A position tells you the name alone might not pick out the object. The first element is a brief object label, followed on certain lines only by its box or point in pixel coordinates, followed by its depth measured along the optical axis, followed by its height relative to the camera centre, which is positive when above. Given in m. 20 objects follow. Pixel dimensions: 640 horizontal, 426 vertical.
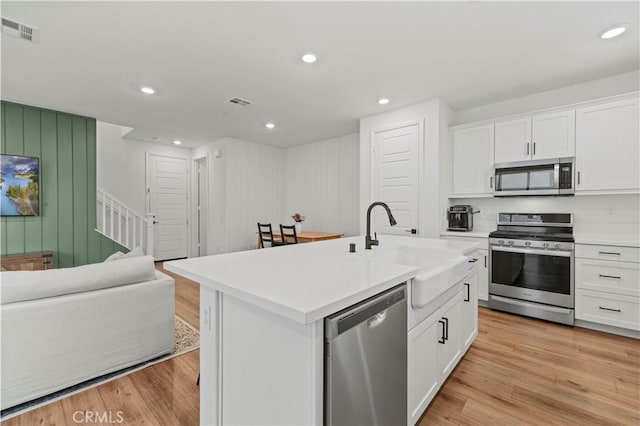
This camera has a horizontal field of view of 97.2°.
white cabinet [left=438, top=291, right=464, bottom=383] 1.70 -0.83
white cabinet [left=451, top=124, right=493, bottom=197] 3.65 +0.65
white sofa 1.72 -0.78
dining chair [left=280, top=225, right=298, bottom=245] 4.65 -0.48
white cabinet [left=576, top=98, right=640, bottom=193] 2.80 +0.65
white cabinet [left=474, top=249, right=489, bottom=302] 3.46 -0.80
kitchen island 0.90 -0.43
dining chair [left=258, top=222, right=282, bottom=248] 4.91 -0.54
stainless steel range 2.98 -0.63
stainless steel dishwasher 0.93 -0.57
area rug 1.74 -1.22
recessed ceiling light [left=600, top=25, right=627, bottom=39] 2.27 +1.47
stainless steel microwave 3.12 +0.38
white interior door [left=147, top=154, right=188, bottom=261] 6.32 +0.15
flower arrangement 5.71 -0.17
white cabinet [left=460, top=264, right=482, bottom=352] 2.14 -0.81
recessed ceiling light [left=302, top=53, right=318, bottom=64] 2.67 +1.46
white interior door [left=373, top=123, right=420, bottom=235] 3.92 +0.49
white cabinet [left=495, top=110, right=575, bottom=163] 3.14 +0.85
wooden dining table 4.95 -0.48
